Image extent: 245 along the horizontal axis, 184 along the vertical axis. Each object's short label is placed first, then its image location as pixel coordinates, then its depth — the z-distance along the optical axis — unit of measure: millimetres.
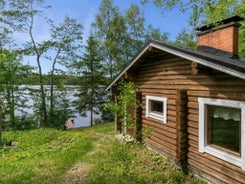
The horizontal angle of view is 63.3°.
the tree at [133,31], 20984
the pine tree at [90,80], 17719
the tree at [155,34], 22400
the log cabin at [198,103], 4469
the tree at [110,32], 19812
